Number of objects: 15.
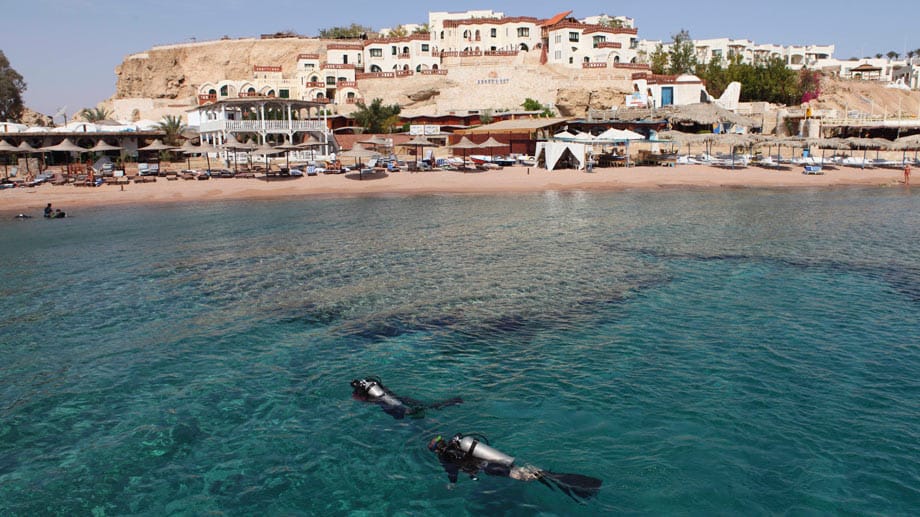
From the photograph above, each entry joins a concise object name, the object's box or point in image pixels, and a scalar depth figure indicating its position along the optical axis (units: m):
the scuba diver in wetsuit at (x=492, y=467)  7.41
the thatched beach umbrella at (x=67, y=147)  41.94
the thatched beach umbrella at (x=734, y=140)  41.66
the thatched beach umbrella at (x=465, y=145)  41.81
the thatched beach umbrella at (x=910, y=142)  42.56
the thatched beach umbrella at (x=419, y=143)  41.97
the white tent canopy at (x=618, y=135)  40.50
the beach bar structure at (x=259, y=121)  46.25
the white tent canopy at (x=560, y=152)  42.09
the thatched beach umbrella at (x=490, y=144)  43.22
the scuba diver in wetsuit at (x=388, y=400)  9.31
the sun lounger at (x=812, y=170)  41.06
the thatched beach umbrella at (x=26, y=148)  40.91
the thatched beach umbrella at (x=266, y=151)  38.73
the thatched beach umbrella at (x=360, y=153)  39.34
